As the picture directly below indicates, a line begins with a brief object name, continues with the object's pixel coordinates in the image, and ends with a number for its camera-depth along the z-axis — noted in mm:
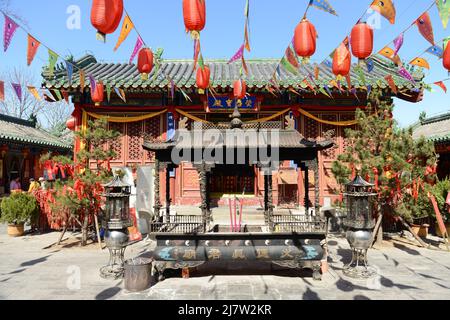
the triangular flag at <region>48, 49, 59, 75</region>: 6017
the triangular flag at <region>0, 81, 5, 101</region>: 7211
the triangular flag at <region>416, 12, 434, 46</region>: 5395
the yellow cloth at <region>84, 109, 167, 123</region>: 12164
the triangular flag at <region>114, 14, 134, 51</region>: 5715
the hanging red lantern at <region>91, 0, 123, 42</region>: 4305
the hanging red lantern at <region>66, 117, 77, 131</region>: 12969
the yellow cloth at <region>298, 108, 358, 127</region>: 12195
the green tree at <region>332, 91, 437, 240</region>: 8727
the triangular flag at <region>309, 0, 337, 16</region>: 5034
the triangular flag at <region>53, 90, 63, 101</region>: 11483
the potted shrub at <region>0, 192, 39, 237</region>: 11000
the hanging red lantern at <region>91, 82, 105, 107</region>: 9341
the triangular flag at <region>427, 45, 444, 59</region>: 6277
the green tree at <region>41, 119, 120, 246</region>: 9172
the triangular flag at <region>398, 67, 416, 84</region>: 8341
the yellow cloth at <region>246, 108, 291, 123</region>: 12180
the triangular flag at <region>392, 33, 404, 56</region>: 6440
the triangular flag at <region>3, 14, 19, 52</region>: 5445
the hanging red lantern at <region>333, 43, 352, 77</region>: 6332
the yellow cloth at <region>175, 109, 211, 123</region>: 12203
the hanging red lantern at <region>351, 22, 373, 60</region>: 5652
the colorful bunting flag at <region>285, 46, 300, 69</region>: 7121
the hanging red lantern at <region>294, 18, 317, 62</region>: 5801
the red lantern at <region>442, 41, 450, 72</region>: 5371
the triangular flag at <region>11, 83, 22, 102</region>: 7664
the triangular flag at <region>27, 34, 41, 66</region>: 5773
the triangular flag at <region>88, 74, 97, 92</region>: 8345
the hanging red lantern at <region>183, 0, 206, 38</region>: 4387
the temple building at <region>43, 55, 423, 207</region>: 12141
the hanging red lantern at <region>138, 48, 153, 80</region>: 6594
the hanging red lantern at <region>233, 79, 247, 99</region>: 10375
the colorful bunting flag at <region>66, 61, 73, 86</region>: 6994
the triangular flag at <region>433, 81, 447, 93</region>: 7727
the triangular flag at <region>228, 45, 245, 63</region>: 6614
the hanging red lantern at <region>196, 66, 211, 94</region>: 7979
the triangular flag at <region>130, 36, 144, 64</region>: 6488
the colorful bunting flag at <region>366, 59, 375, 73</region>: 7912
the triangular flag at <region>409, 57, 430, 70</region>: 7324
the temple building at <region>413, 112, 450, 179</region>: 13453
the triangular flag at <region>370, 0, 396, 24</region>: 5039
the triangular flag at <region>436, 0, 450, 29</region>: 4753
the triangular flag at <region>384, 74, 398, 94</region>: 8891
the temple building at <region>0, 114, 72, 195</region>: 18047
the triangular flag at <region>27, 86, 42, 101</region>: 8738
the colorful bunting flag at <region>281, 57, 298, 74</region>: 7340
